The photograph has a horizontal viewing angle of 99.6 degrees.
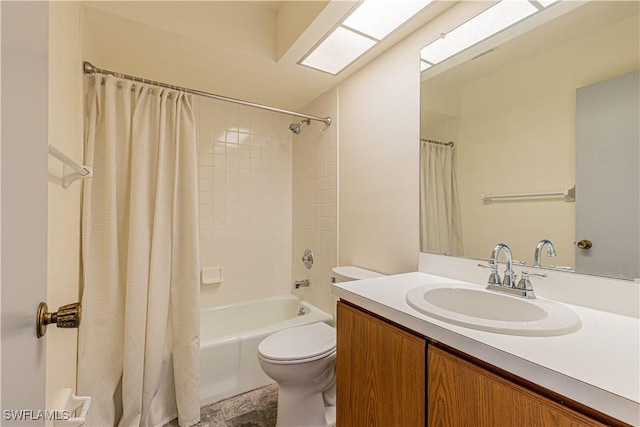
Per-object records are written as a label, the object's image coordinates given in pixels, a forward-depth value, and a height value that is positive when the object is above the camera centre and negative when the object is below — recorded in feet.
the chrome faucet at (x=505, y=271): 3.26 -0.70
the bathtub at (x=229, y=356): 5.61 -3.18
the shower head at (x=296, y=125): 7.79 +2.53
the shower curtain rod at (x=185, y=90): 4.55 +2.44
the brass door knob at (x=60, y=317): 1.59 -0.71
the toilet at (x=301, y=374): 4.50 -2.76
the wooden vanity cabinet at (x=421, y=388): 1.84 -1.50
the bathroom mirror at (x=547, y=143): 2.75 +0.89
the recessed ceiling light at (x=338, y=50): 4.96 +3.23
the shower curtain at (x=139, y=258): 4.65 -0.86
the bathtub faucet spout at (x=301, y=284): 7.93 -2.09
